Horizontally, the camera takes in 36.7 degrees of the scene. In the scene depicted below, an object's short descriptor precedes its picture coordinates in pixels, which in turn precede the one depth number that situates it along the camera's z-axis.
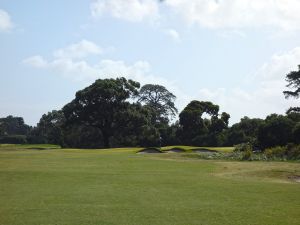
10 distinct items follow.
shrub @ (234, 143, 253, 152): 47.64
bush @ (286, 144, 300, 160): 36.98
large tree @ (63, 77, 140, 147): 78.06
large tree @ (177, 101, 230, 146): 80.62
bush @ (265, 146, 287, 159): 38.53
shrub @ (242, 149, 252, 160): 38.03
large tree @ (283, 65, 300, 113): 53.66
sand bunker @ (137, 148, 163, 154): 53.97
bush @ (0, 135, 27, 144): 108.19
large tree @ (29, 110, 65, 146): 110.19
